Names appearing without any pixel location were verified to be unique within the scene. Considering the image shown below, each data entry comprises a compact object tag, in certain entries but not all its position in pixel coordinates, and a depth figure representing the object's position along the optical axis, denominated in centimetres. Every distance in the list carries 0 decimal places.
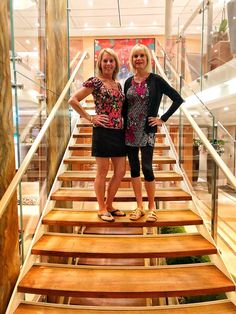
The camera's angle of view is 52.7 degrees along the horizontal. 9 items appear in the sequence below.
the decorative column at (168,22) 533
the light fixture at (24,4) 223
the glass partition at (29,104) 175
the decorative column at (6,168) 144
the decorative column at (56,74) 245
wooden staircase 148
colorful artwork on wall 760
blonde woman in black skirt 185
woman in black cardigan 187
